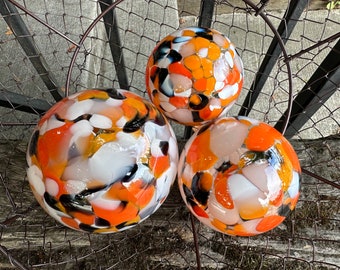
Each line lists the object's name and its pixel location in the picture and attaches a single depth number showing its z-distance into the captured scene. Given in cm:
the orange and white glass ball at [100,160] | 48
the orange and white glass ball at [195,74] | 60
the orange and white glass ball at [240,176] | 51
